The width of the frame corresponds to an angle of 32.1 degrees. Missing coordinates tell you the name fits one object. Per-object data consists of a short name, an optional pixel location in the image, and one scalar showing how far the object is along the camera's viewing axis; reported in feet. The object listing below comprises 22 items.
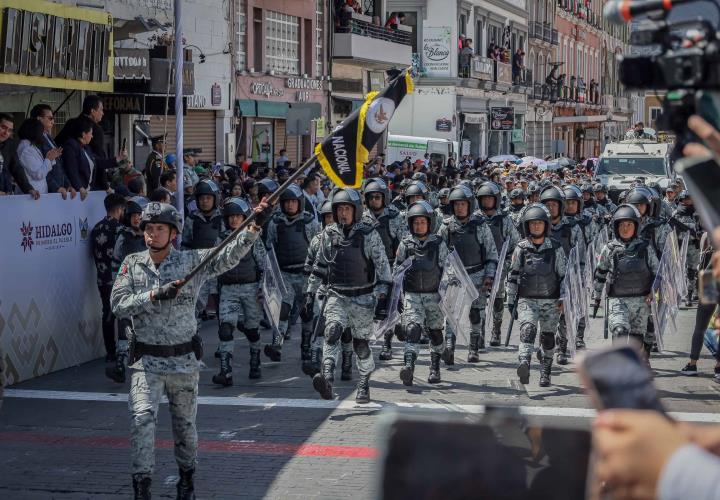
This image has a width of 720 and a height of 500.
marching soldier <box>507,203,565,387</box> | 42.11
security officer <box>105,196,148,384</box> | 42.25
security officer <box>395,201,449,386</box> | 42.78
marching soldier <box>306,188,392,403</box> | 38.73
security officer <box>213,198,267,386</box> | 42.65
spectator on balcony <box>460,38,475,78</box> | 155.43
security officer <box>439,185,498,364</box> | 47.72
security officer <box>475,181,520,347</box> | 52.31
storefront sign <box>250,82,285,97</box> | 93.46
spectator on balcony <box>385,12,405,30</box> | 126.10
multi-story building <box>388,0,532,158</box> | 152.76
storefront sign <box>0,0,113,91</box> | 45.75
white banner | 40.65
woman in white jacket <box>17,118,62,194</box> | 44.01
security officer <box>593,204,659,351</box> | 41.57
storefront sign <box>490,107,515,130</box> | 167.22
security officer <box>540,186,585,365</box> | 51.01
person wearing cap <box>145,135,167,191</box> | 56.80
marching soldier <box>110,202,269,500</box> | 25.79
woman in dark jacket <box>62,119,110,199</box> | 46.52
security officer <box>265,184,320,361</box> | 47.47
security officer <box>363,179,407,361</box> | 52.47
